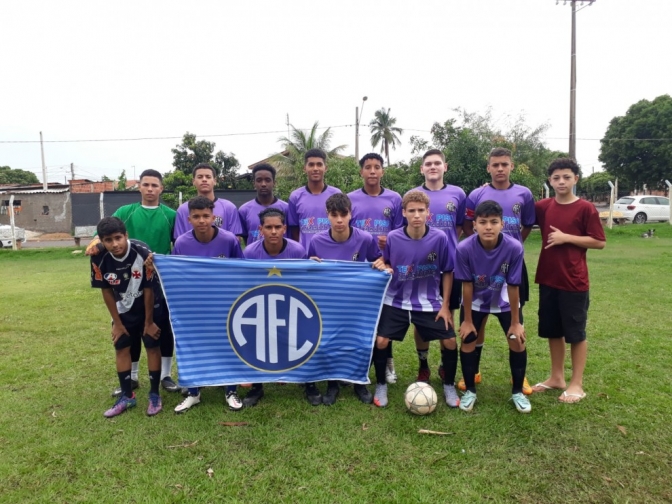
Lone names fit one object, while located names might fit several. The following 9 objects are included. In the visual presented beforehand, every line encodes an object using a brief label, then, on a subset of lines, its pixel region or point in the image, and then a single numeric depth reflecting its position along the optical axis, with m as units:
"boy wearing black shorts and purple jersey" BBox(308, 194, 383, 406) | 3.98
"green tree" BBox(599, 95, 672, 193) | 31.89
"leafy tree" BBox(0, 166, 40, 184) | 56.13
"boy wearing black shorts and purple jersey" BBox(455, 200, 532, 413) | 3.63
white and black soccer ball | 3.62
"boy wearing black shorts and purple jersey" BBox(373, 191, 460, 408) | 3.79
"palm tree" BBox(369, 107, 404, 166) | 40.78
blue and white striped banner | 3.78
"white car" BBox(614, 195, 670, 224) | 22.27
